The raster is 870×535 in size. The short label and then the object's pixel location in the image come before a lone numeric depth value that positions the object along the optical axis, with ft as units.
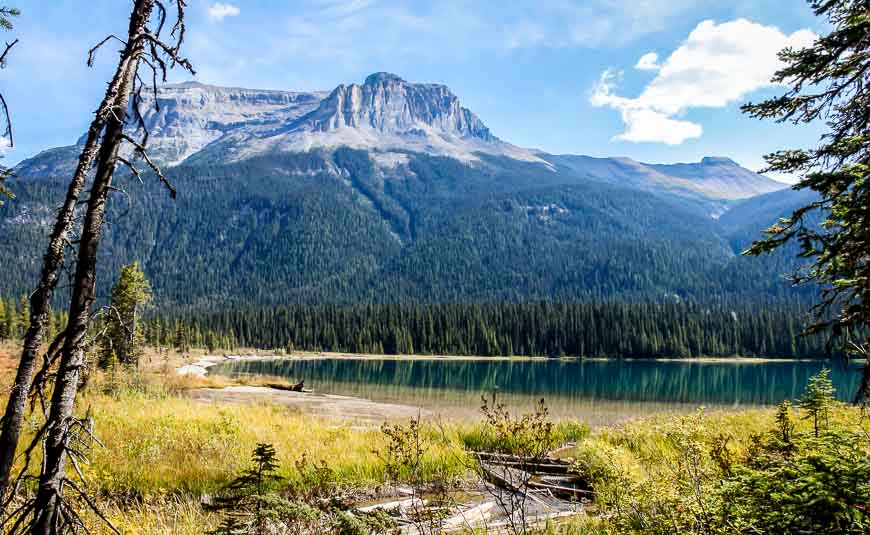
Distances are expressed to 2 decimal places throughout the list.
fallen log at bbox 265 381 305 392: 143.83
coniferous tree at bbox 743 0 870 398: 25.46
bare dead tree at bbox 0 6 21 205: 23.57
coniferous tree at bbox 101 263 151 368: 120.98
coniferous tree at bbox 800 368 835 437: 32.68
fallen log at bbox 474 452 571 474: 39.99
